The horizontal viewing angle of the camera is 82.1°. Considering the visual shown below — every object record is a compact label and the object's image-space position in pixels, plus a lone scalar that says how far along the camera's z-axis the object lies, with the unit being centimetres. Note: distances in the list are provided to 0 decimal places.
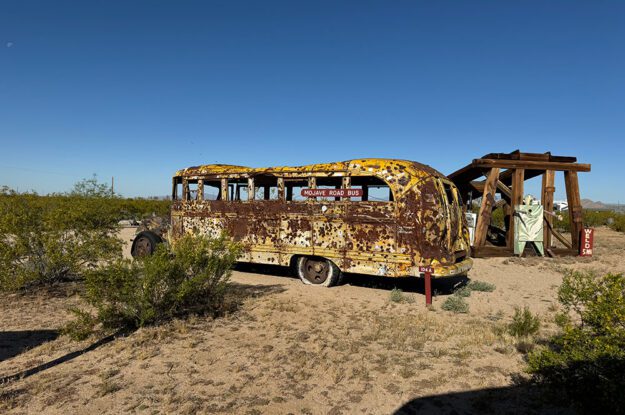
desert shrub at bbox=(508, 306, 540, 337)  520
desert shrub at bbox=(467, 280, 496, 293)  833
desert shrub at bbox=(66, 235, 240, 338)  505
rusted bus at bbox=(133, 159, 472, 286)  727
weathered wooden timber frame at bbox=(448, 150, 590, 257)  1248
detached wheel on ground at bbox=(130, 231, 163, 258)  1082
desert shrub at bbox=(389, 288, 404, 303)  725
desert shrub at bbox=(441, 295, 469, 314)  665
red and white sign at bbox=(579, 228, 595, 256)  1256
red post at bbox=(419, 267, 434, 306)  698
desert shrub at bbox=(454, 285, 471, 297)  779
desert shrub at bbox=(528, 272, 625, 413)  282
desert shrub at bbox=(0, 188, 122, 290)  653
